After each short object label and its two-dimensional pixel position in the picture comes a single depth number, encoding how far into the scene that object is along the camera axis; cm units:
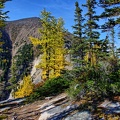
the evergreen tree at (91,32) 1585
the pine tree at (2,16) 999
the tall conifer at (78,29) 2160
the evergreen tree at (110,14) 817
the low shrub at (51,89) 1121
